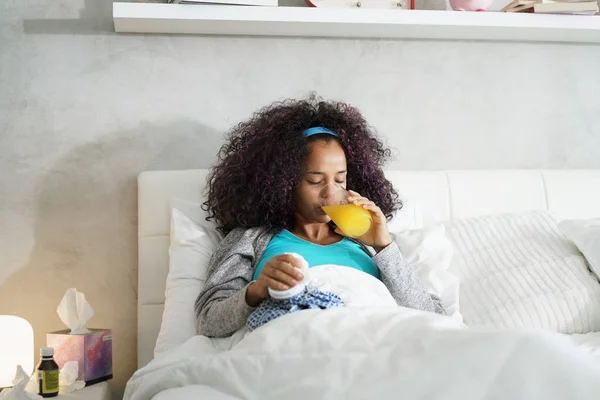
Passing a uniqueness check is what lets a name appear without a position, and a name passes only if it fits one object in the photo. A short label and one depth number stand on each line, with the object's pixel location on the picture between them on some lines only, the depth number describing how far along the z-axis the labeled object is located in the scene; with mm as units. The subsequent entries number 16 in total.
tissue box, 2078
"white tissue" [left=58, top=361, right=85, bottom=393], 2014
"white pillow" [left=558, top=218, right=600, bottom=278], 2074
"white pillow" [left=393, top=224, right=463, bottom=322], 2020
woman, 1859
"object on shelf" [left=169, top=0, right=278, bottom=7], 2197
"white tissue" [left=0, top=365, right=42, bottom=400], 1854
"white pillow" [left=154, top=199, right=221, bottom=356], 1926
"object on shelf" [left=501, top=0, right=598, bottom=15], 2375
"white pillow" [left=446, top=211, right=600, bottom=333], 1983
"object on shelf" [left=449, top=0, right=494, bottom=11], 2387
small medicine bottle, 1941
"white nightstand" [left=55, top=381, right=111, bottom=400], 1960
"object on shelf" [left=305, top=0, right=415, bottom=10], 2336
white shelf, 2203
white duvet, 1066
